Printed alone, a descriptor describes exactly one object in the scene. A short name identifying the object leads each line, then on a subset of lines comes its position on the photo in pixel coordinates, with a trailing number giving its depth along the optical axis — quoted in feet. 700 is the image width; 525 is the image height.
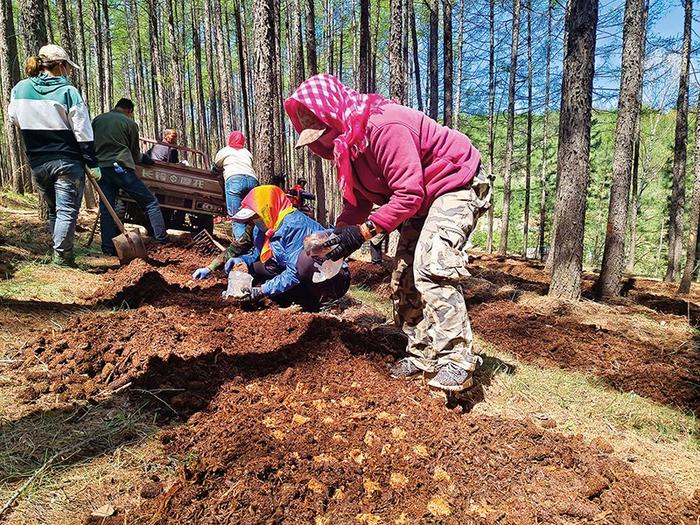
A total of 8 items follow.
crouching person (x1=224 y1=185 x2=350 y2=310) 12.71
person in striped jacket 12.99
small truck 22.56
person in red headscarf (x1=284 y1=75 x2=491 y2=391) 7.20
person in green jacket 17.43
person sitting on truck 25.42
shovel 15.06
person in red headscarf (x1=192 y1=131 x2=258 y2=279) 21.75
